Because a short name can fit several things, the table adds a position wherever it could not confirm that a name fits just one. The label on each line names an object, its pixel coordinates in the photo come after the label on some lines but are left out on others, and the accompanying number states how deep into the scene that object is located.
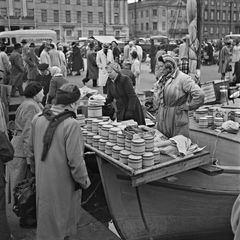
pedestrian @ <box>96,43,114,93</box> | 12.91
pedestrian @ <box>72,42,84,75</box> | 18.97
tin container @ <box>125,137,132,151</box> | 4.11
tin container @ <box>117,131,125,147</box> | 4.23
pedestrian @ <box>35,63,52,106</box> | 8.90
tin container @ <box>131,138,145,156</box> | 3.89
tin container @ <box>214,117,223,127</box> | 5.50
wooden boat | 4.49
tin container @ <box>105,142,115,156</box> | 4.32
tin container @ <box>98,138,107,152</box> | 4.50
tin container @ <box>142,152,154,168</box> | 3.87
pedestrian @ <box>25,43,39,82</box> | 11.42
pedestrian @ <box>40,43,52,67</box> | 13.29
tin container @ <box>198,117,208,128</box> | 5.56
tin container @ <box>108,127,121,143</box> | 4.40
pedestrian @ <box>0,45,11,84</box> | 11.44
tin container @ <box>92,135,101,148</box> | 4.66
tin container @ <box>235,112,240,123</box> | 5.58
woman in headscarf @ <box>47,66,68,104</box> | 6.78
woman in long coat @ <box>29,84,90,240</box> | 3.51
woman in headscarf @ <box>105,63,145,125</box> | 5.86
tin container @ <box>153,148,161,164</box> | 4.00
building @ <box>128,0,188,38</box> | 99.81
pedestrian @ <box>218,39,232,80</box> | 16.41
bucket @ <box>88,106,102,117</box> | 5.82
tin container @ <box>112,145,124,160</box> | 4.15
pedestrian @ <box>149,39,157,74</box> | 20.95
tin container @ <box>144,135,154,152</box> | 4.00
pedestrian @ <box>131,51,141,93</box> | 12.64
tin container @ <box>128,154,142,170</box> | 3.81
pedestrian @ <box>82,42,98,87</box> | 15.04
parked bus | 29.70
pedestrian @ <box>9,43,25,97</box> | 11.34
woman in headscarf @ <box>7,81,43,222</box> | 4.78
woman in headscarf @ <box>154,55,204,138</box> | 4.96
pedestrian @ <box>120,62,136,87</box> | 8.92
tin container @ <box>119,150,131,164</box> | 3.99
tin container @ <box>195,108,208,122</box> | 5.88
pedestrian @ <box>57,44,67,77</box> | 14.42
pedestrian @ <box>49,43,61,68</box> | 13.99
